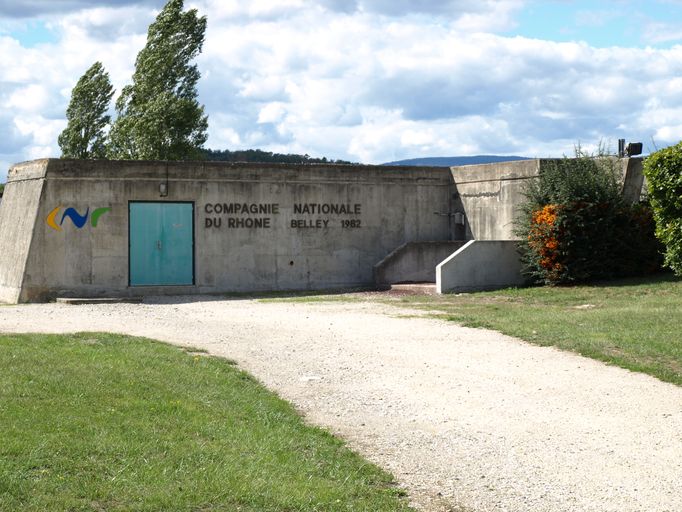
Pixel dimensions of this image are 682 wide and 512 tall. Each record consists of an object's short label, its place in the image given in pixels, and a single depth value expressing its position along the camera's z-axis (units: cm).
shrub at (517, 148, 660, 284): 2384
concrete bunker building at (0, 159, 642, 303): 2456
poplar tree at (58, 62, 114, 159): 5178
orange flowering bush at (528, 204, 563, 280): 2377
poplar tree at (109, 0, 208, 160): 4841
